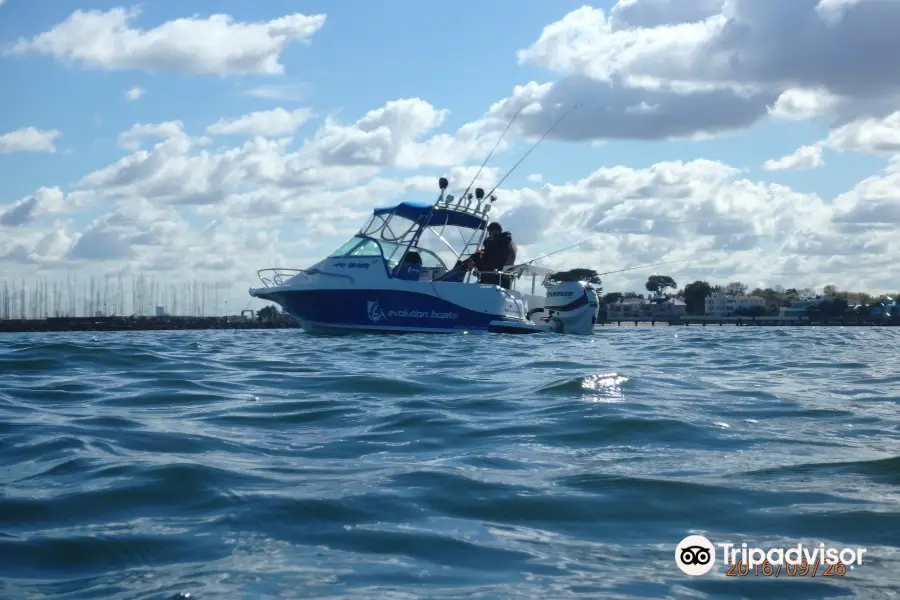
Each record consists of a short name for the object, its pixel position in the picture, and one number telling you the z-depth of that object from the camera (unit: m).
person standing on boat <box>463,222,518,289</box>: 21.64
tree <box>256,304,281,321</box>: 55.44
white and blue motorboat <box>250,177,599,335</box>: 20.69
